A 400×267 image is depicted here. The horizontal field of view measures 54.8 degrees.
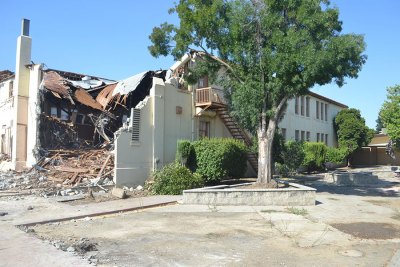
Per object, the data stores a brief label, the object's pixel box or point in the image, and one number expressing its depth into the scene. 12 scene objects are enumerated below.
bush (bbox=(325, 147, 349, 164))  36.28
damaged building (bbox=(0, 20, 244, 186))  17.84
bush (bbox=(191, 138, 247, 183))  18.27
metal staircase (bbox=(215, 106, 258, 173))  22.44
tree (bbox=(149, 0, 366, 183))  14.48
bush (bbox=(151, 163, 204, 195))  16.30
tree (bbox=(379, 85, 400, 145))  23.98
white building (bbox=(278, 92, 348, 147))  32.22
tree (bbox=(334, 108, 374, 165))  39.28
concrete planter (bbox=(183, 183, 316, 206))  14.12
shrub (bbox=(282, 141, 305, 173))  24.00
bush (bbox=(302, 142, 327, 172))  30.38
